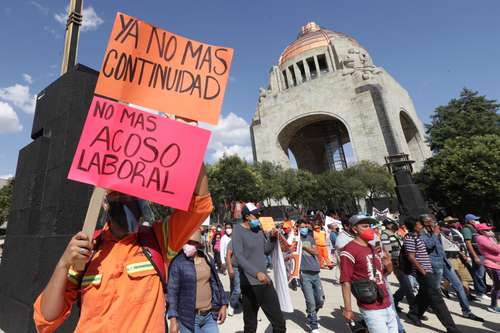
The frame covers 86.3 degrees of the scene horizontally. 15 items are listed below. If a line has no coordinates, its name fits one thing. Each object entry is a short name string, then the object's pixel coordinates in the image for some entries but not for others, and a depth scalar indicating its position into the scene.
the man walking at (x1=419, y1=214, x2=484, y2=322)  4.87
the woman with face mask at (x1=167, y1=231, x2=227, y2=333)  2.70
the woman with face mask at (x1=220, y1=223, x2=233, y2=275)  8.02
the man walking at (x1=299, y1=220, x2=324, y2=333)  4.55
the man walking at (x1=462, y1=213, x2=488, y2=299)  5.86
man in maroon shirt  2.87
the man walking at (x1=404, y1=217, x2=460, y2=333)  4.12
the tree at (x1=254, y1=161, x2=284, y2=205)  28.55
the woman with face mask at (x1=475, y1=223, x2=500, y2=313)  5.12
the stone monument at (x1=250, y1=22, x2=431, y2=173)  32.72
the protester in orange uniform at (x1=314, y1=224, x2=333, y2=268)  9.43
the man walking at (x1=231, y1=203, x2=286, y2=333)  3.40
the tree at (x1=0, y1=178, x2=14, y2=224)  27.17
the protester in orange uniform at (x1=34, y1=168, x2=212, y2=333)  1.33
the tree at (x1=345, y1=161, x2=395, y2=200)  26.92
